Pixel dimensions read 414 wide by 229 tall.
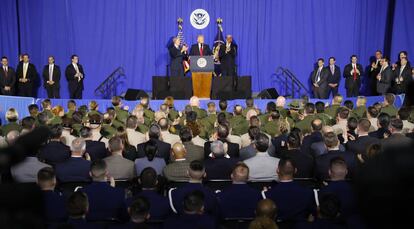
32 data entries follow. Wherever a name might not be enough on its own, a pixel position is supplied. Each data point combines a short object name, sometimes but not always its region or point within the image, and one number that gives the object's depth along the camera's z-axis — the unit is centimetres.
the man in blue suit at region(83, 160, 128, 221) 497
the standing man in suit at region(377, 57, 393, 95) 1580
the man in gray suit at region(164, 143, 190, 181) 596
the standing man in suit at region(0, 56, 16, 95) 1570
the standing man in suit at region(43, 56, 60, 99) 1673
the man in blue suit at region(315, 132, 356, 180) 598
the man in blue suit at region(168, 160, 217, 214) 503
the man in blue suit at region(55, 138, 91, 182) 595
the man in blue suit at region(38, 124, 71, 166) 673
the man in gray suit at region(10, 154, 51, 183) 598
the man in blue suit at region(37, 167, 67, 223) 492
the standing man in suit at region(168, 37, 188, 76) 1698
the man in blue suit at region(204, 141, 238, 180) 608
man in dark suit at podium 1708
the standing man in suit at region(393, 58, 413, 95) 1530
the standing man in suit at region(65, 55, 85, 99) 1689
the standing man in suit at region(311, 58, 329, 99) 1698
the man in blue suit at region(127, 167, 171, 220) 496
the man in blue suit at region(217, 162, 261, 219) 499
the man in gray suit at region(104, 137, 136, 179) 608
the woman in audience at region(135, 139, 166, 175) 623
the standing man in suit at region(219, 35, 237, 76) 1717
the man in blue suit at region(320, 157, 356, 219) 500
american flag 1711
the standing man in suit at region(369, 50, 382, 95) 1691
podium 1527
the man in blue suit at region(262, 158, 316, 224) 498
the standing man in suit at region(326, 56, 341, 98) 1700
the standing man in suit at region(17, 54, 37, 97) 1634
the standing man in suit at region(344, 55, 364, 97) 1711
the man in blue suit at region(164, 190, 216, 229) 434
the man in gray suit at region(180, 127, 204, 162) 670
